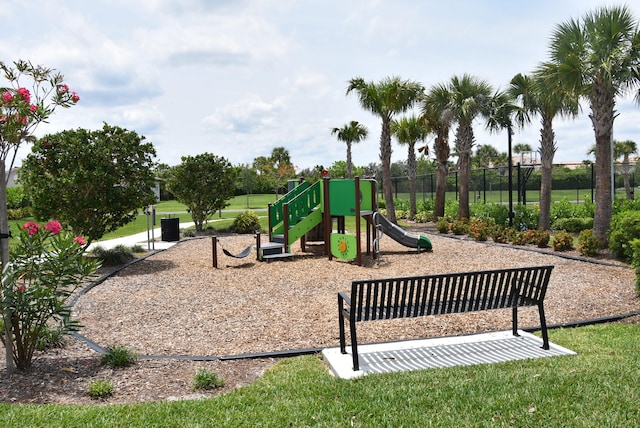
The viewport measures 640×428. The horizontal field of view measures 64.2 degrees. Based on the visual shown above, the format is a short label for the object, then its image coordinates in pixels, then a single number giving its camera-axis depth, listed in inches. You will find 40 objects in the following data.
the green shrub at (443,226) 703.7
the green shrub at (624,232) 394.9
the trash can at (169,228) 669.3
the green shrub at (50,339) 190.4
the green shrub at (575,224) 625.1
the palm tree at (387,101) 852.0
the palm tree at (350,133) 1415.7
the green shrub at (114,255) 476.2
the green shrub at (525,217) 694.5
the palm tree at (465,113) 778.8
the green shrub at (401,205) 1154.1
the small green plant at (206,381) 169.0
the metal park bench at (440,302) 179.2
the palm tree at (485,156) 3083.2
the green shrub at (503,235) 558.7
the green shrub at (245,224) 787.4
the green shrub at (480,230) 591.4
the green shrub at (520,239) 534.9
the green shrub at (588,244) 435.8
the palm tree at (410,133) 1080.2
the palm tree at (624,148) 1928.8
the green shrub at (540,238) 509.0
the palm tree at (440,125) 824.3
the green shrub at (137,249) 567.1
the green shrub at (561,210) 689.0
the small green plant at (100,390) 163.3
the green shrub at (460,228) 670.5
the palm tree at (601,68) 448.5
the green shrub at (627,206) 525.0
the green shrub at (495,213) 719.7
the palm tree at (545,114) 636.1
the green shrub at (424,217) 956.0
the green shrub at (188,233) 738.5
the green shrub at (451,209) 871.4
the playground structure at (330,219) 450.0
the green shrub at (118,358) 192.4
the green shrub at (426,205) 1042.6
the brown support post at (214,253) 440.1
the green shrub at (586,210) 663.1
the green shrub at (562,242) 473.1
